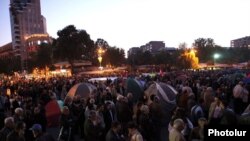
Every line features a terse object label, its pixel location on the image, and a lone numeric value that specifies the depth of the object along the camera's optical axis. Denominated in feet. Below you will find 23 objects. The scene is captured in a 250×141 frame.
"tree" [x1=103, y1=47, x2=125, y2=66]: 200.76
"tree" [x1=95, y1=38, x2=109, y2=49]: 254.61
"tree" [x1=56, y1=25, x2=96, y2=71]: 146.53
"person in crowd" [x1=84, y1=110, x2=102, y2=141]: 17.39
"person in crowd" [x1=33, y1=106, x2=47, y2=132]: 23.62
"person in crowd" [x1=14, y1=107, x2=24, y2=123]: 21.19
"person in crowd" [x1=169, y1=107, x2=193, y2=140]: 16.36
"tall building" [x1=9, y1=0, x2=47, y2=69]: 305.79
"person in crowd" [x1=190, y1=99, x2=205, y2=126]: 19.59
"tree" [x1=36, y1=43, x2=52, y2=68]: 191.24
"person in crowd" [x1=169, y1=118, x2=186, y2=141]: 13.51
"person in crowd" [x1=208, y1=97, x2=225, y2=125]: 19.01
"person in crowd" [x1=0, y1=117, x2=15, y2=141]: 16.11
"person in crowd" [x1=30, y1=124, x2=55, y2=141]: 14.23
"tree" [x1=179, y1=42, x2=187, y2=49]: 237.94
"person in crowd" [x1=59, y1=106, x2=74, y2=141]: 19.99
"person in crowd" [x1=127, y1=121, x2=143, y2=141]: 13.94
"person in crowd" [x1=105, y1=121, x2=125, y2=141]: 15.00
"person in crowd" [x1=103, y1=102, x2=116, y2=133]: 22.02
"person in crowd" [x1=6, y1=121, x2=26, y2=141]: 14.86
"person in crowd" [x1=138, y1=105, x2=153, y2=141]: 18.28
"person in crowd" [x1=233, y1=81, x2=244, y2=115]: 29.42
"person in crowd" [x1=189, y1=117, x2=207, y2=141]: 14.06
